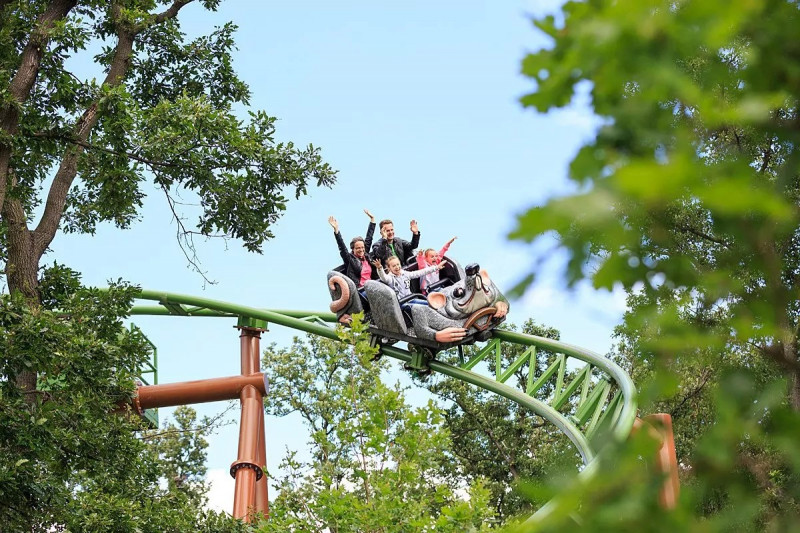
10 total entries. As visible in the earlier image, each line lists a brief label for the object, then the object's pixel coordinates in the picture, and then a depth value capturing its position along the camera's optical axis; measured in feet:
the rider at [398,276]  67.92
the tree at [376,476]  40.78
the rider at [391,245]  70.95
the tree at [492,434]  111.45
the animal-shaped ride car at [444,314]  64.13
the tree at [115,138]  49.78
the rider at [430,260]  69.21
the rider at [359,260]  69.15
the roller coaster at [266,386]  58.18
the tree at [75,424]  42.42
